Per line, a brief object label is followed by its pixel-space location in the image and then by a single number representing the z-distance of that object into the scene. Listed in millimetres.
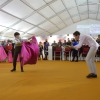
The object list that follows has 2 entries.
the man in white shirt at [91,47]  2441
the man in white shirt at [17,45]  3290
